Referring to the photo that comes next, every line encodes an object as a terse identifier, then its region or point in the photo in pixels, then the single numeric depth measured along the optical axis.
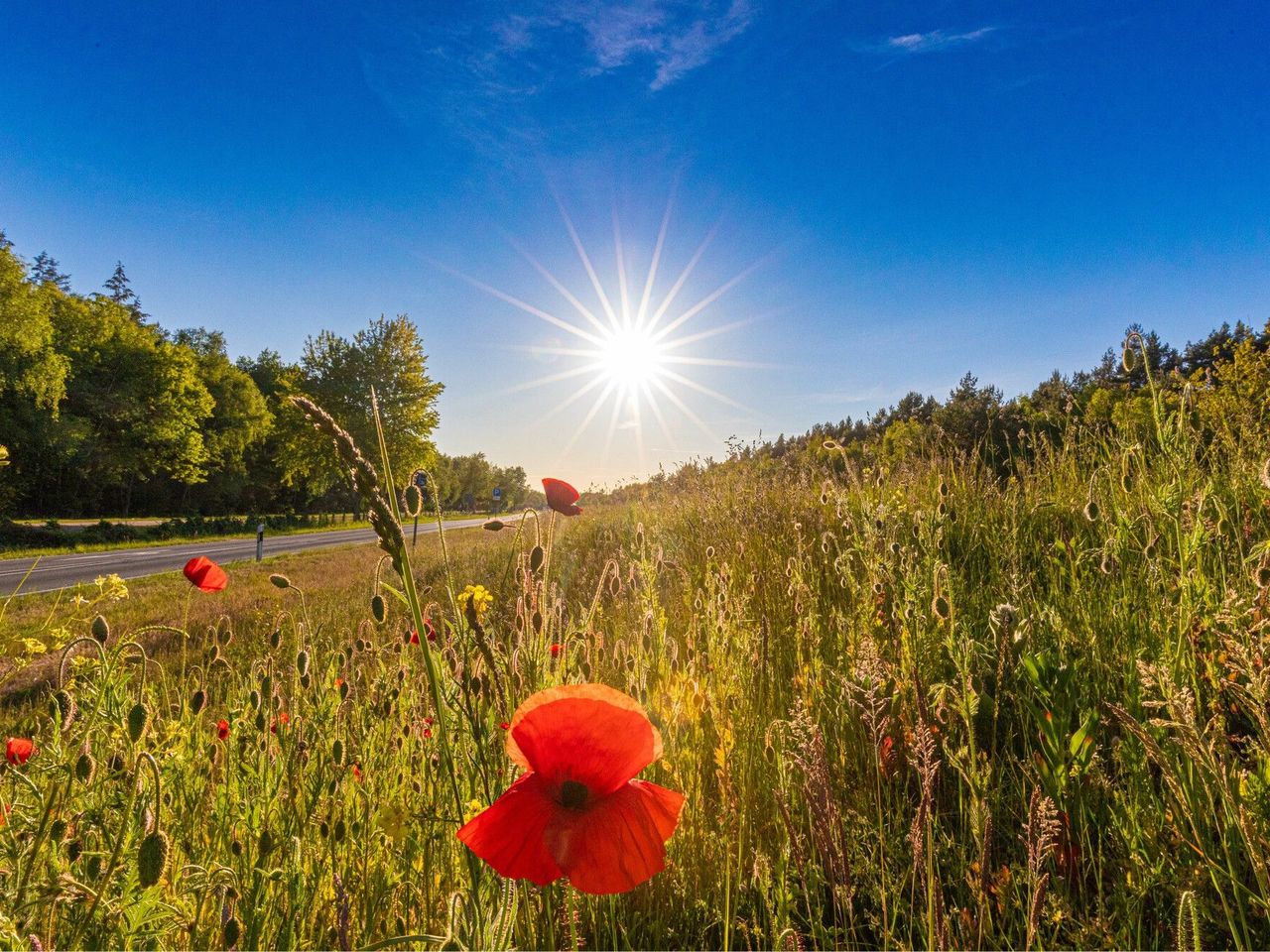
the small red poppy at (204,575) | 0.57
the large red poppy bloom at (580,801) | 0.17
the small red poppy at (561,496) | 0.40
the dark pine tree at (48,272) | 39.58
